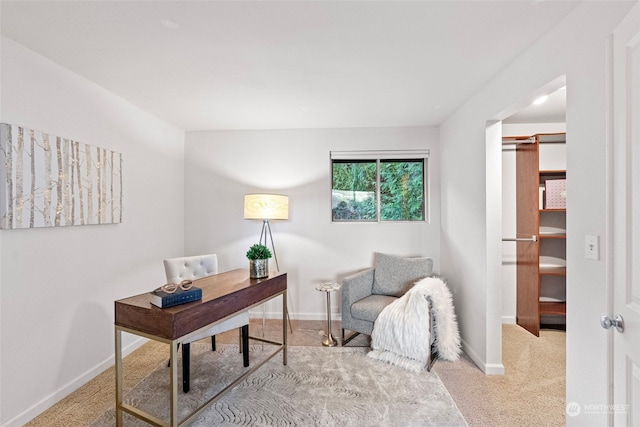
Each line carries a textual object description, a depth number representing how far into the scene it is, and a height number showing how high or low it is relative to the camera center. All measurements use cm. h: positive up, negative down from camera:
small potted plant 230 -41
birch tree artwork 173 +24
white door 101 -2
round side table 286 -116
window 364 +32
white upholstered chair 211 -58
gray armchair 277 -82
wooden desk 149 -61
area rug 183 -135
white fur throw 243 -106
